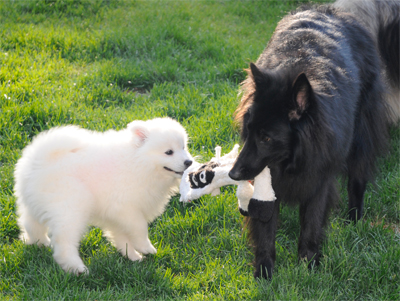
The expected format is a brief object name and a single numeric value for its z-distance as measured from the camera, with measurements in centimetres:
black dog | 254
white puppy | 281
